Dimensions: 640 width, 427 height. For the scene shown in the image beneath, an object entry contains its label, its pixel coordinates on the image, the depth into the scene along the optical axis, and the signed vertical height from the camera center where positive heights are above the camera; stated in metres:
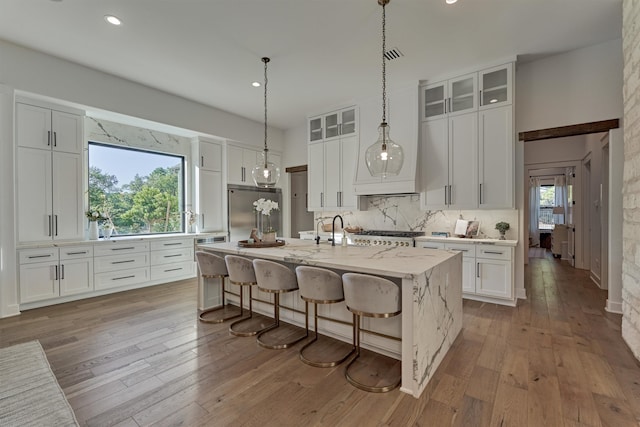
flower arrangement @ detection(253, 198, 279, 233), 3.38 +0.07
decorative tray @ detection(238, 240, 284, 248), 3.33 -0.38
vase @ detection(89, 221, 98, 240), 4.37 -0.27
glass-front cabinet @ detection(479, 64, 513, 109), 3.78 +1.69
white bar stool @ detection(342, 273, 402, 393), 2.05 -0.64
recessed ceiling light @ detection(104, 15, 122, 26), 2.93 +1.97
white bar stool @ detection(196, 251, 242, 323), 3.41 -0.65
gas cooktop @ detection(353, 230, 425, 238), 4.64 -0.36
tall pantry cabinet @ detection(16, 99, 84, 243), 3.69 +0.54
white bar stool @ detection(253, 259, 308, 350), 2.70 -0.64
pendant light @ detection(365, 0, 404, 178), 2.71 +0.54
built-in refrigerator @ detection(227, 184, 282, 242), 6.09 +0.06
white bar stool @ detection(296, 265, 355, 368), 2.36 -0.63
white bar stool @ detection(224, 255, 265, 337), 3.04 -0.64
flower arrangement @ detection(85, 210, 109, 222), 4.32 -0.04
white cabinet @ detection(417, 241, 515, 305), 3.73 -0.81
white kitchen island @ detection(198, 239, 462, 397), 2.00 -0.57
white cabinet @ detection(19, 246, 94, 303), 3.69 -0.81
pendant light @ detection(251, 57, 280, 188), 3.66 +0.49
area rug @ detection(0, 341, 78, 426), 1.78 -1.26
